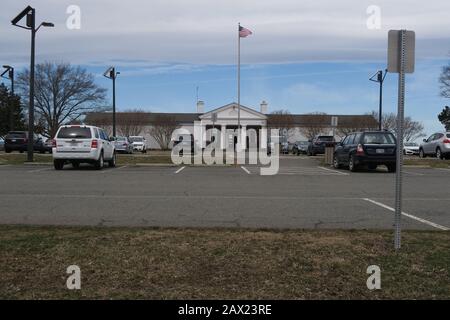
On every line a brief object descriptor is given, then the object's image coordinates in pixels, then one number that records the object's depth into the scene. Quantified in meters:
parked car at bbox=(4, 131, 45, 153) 39.85
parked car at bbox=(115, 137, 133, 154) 43.78
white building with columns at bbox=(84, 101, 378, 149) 78.31
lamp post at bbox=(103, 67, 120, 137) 42.22
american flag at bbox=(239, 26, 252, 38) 35.72
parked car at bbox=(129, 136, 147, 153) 52.82
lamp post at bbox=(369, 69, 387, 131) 39.01
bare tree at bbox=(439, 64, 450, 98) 63.37
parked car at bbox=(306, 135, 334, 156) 42.15
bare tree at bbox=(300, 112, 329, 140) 80.75
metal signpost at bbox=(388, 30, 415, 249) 6.41
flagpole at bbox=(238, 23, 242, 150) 35.49
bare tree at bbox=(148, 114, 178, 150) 79.69
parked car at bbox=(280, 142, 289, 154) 56.50
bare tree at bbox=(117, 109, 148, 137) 81.81
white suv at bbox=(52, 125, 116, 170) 20.53
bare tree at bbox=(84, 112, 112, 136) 78.19
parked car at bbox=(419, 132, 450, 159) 32.15
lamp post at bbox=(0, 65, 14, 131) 44.72
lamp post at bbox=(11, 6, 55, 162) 24.30
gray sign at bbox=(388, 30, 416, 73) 6.41
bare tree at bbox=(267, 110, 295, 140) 81.56
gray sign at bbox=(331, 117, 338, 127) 31.64
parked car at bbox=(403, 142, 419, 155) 55.36
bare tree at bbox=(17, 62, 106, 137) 71.06
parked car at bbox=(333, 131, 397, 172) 20.97
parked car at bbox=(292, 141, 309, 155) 49.41
